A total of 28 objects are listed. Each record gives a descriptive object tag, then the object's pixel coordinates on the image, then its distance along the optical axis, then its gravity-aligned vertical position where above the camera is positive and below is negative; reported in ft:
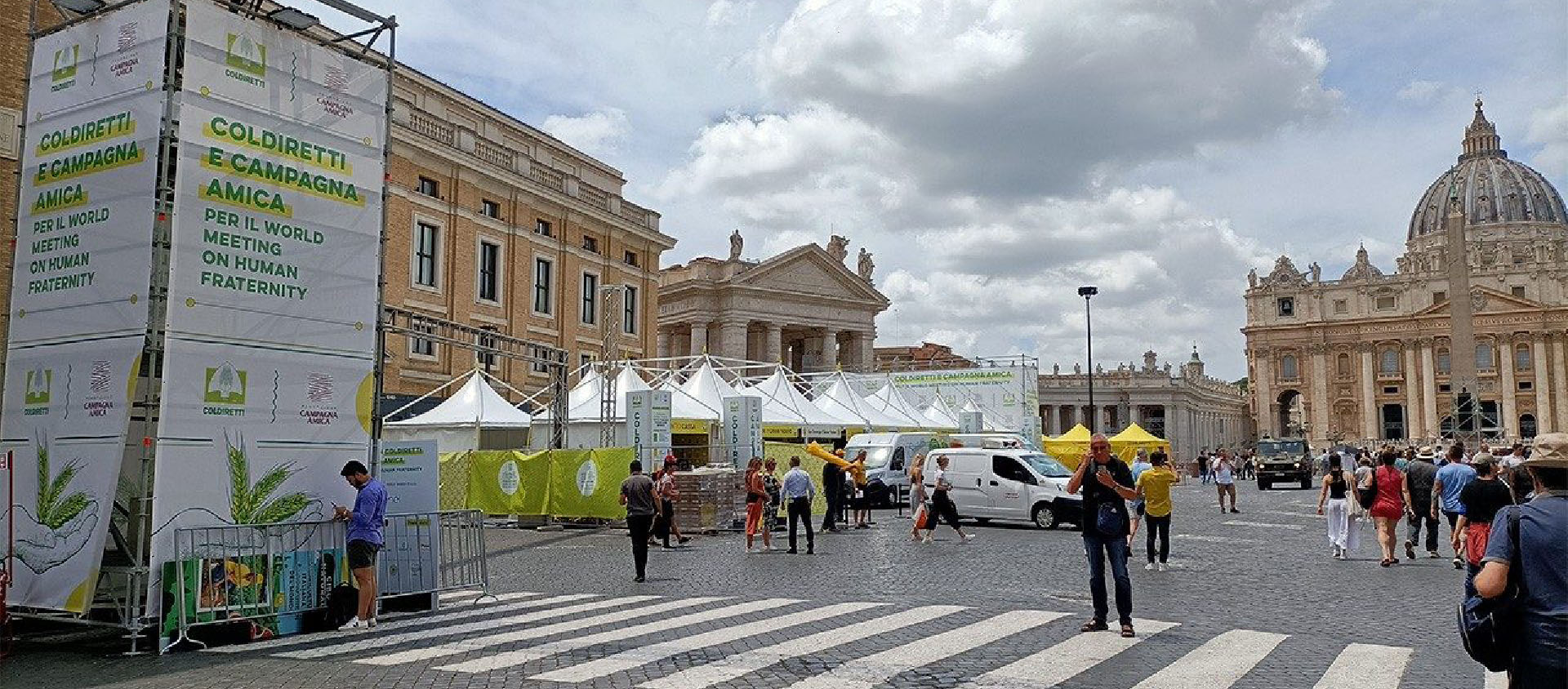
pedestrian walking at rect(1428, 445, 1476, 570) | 47.26 -1.40
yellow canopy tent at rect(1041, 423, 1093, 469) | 141.69 +0.48
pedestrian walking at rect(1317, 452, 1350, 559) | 55.01 -2.87
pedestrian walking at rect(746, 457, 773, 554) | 59.72 -2.88
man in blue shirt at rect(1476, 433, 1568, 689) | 13.82 -1.61
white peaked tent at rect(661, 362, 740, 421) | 90.07 +4.67
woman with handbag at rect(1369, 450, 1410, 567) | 51.83 -2.44
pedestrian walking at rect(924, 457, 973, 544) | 65.30 -3.41
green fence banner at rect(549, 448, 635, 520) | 75.00 -2.25
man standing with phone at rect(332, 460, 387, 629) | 33.35 -2.56
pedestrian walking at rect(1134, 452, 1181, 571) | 48.57 -2.16
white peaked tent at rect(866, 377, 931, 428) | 122.83 +5.18
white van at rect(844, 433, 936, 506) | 101.50 -1.08
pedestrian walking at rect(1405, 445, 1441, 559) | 54.49 -2.29
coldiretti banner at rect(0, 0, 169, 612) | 31.12 +4.69
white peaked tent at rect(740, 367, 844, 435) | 102.17 +4.13
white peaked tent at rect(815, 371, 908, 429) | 113.60 +4.53
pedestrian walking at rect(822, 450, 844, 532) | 72.69 -2.51
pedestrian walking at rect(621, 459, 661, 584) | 46.93 -2.63
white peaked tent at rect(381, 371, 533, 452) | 87.30 +2.05
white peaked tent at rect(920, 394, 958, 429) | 133.59 +4.50
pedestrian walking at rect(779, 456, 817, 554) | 58.75 -2.43
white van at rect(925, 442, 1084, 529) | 75.20 -2.42
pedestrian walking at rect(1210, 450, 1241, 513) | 93.25 -2.22
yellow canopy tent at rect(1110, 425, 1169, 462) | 143.64 +0.94
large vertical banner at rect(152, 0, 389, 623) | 31.55 +5.25
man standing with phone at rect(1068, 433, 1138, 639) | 31.01 -1.99
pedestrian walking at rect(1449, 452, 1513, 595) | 31.83 -1.31
